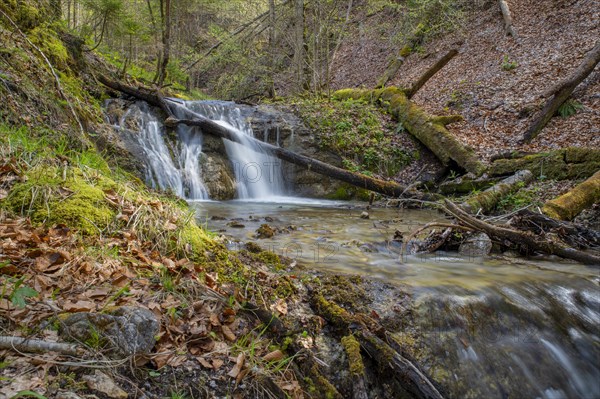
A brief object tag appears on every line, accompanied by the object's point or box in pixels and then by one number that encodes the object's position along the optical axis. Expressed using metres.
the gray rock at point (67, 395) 1.62
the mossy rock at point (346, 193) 10.95
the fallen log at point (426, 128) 9.91
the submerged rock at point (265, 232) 5.47
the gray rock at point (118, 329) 1.92
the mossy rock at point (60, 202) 2.98
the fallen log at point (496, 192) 7.19
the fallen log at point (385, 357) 2.23
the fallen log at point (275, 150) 8.49
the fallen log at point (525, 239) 4.56
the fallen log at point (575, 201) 5.89
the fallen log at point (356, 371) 2.26
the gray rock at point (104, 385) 1.72
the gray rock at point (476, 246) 5.02
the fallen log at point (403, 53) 17.53
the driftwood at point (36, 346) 1.77
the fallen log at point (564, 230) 5.10
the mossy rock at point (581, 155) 7.64
